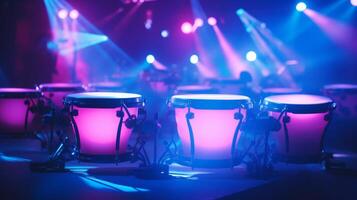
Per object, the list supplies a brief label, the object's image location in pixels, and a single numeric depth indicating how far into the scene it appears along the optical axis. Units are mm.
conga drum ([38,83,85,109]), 5957
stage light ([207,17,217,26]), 13047
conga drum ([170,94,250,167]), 3684
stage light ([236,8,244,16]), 12259
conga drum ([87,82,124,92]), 6973
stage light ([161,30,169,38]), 14990
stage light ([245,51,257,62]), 12348
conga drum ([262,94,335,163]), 4055
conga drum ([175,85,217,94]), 6341
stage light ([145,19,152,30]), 14719
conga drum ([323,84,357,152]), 6219
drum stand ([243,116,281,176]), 3769
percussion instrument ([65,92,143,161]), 3768
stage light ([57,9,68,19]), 8789
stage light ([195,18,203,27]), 12961
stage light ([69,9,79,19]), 9438
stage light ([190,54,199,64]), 14195
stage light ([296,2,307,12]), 9492
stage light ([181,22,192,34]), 13141
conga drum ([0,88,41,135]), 5238
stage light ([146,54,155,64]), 14105
